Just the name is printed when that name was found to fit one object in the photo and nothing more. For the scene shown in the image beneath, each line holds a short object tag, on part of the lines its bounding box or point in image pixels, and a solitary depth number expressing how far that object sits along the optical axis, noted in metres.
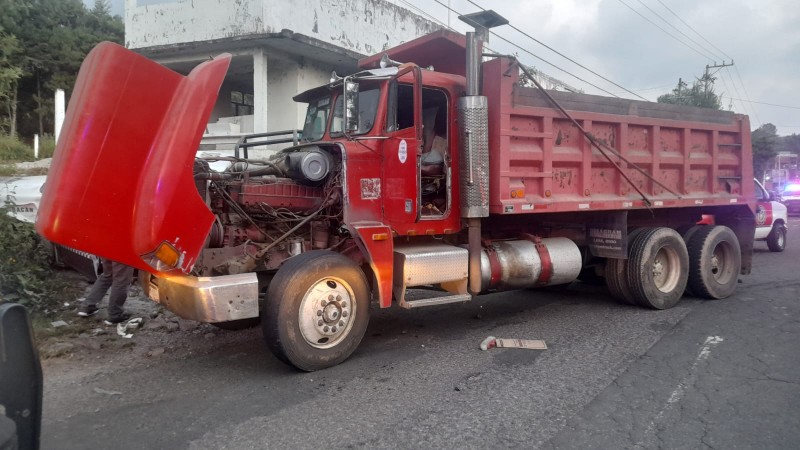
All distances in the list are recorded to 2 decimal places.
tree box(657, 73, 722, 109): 34.68
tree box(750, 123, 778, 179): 38.00
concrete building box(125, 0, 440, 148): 13.09
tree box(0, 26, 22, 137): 9.71
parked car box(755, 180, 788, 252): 12.79
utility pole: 36.22
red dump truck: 3.99
